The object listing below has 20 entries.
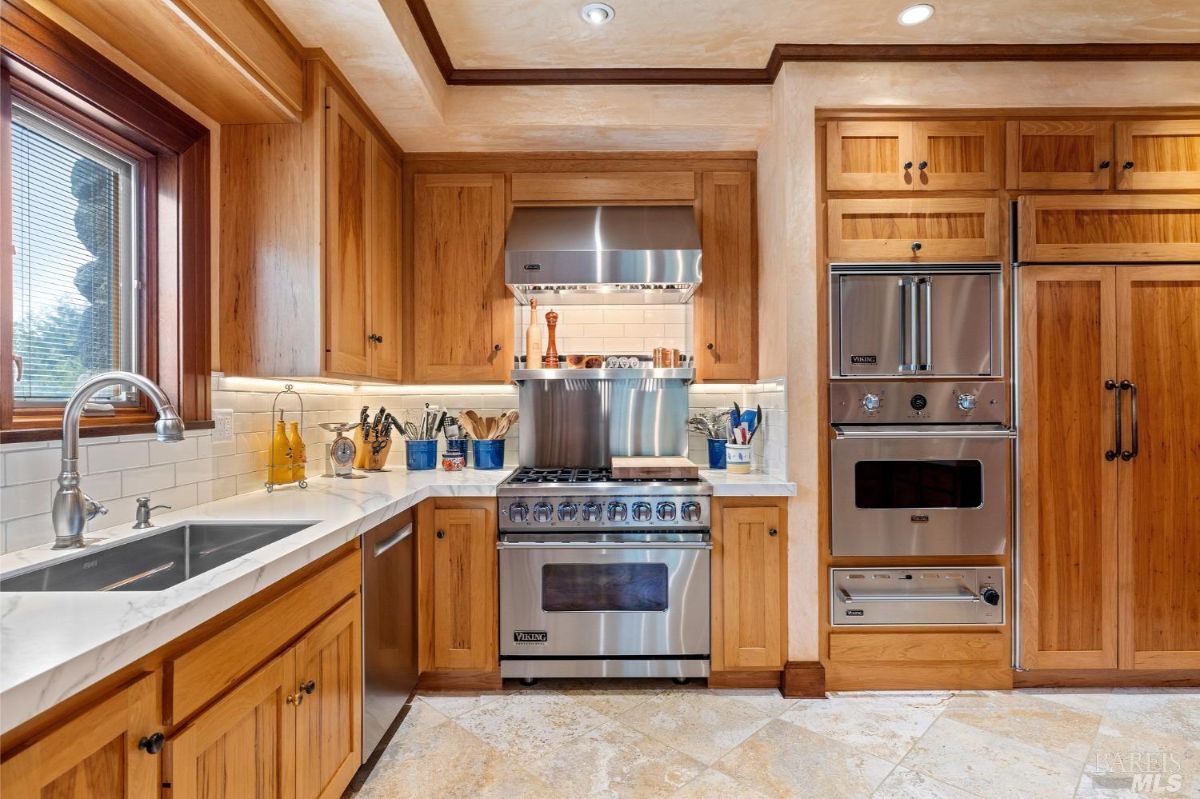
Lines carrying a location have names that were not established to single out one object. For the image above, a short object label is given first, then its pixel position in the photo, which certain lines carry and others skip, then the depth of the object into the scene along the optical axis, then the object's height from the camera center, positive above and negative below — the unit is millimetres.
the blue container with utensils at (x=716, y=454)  2896 -281
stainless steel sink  1307 -401
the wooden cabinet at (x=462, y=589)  2428 -786
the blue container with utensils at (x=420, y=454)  2908 -272
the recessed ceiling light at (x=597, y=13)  2115 +1406
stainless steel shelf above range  2760 +110
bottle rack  2242 -267
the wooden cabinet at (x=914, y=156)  2418 +990
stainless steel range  2398 -743
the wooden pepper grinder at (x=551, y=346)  2920 +262
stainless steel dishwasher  1871 -792
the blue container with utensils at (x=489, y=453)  2902 -267
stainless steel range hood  2617 +661
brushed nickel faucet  1349 -113
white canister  2748 -286
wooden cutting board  2492 -311
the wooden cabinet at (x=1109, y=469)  2363 -301
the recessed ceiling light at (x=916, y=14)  2125 +1403
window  1467 +391
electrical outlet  2029 -86
